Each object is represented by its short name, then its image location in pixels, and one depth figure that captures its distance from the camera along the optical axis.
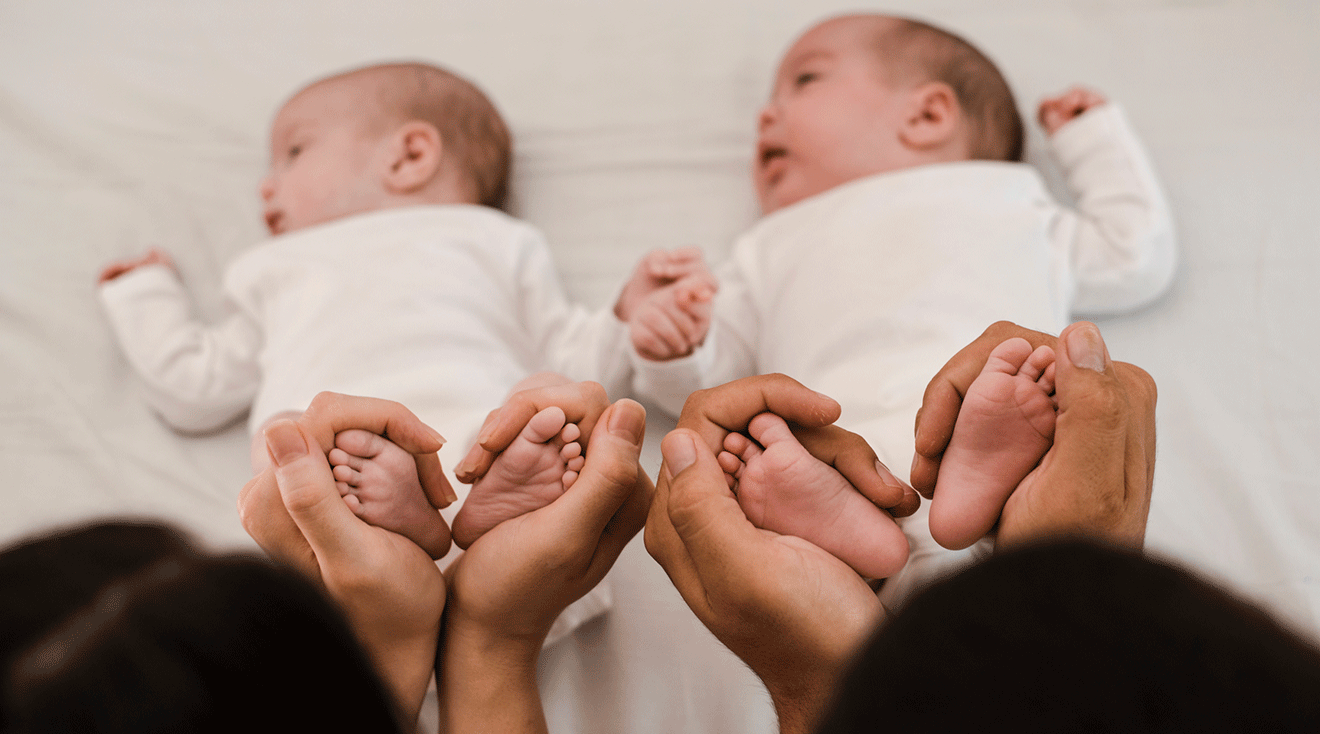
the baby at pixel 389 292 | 0.95
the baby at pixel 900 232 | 0.91
